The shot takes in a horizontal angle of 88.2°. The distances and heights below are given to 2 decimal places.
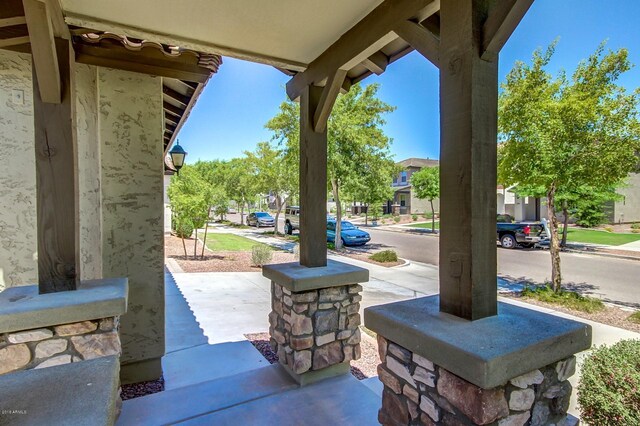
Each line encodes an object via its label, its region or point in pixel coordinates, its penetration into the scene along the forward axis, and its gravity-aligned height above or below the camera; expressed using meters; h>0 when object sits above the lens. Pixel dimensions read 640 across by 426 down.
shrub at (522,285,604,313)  6.45 -1.90
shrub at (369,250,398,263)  11.55 -1.69
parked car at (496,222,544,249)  13.94 -1.10
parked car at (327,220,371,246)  15.79 -1.31
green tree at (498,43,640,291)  6.65 +1.76
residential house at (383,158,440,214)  35.53 +0.94
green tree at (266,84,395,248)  12.81 +2.91
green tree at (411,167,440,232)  20.23 +1.59
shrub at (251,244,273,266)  10.42 -1.47
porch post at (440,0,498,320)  1.75 +0.28
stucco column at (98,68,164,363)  3.29 +0.11
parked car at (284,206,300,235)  20.39 -0.62
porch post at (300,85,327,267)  3.37 +0.26
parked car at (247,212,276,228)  25.83 -0.84
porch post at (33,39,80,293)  2.23 +0.14
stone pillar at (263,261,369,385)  3.05 -1.06
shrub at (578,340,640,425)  2.23 -1.28
